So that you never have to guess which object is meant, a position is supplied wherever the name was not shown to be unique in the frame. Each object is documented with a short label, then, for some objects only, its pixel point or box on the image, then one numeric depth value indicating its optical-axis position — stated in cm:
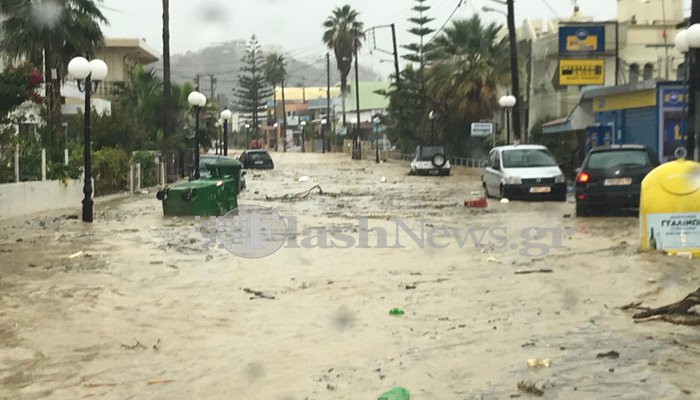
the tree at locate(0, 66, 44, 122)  2072
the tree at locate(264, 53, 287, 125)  14388
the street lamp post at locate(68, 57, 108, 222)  1923
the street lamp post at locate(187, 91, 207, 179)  2947
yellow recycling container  1256
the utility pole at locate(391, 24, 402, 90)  6844
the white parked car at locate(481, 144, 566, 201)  2491
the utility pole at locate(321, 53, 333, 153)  10481
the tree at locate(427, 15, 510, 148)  5272
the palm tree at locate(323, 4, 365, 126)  9625
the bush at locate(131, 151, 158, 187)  3419
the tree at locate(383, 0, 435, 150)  6469
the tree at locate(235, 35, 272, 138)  12675
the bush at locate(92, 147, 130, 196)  2900
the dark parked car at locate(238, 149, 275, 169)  5834
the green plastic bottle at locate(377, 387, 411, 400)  638
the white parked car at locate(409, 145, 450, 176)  4731
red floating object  2458
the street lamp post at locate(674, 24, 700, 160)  1783
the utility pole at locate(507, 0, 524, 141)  3688
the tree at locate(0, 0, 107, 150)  3166
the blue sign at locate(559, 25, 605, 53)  3794
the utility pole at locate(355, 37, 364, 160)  8119
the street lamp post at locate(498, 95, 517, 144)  3538
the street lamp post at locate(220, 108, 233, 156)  4056
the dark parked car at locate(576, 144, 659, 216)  1886
